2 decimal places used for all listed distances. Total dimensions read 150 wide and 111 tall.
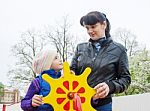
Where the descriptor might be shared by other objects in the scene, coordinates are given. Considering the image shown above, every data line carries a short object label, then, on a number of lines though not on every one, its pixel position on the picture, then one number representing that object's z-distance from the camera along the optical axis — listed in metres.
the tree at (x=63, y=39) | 15.07
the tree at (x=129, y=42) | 16.12
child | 1.67
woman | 1.50
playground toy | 1.32
